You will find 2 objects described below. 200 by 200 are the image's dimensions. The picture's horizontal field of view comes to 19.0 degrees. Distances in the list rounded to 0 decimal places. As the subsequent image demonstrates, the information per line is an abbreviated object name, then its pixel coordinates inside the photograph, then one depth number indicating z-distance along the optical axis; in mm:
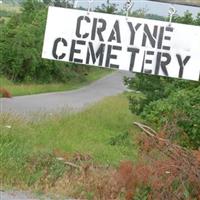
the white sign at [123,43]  4730
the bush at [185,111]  11780
